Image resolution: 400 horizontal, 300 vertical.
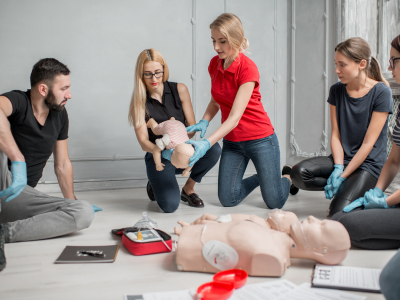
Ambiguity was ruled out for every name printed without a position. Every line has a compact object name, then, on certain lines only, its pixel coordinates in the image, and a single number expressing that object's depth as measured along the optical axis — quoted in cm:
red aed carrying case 163
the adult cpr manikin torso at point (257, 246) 134
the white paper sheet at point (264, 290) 120
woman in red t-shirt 224
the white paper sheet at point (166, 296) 120
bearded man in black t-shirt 179
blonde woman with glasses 246
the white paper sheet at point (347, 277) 126
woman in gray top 214
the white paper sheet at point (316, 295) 118
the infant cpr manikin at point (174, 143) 202
